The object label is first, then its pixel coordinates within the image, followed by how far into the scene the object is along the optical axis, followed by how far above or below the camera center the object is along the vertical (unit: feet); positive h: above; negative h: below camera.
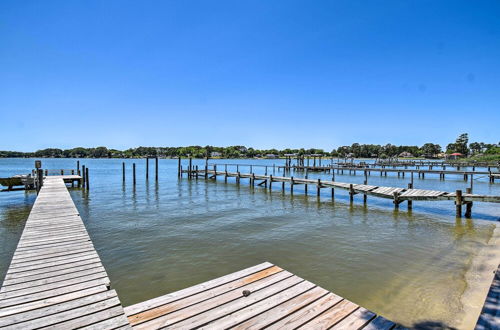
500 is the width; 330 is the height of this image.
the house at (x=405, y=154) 499.51 +2.92
